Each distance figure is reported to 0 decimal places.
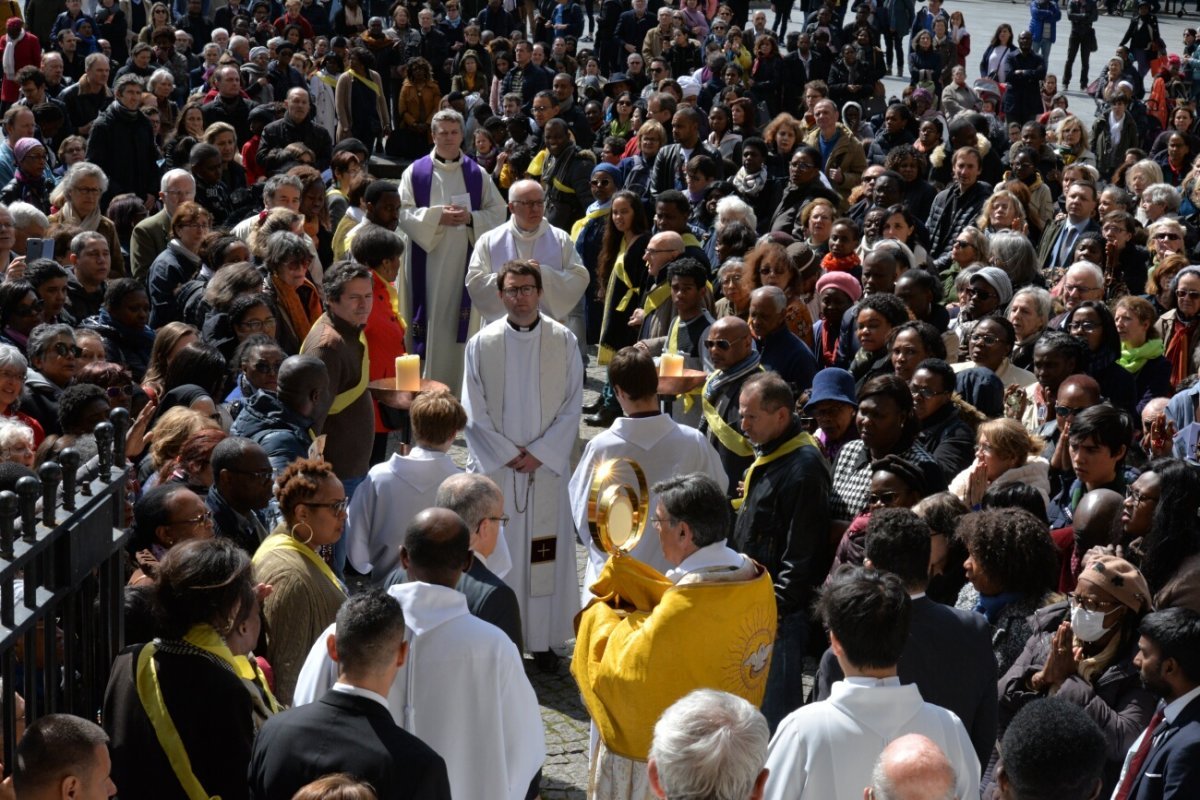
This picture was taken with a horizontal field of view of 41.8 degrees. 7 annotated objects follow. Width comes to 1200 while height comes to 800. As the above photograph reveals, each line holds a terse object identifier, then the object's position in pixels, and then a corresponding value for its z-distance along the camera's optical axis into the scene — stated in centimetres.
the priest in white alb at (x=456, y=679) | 488
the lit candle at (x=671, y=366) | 808
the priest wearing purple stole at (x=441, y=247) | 1177
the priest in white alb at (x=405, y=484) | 686
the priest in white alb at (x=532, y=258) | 1048
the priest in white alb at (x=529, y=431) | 799
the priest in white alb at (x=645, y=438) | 704
